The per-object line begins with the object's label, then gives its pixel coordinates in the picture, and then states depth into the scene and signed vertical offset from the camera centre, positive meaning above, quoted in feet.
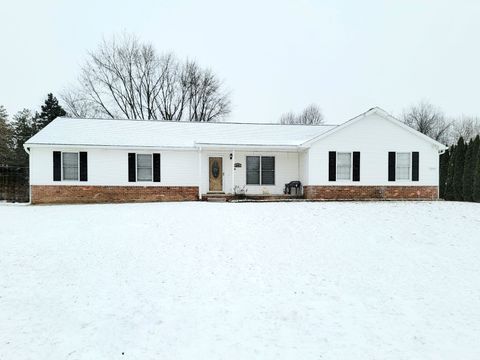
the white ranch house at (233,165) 53.62 +2.34
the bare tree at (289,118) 175.05 +32.16
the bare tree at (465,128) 174.50 +26.61
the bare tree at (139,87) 108.68 +30.76
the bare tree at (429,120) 166.30 +29.38
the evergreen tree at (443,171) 66.28 +1.49
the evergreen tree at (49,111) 104.01 +21.06
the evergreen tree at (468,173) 59.34 +0.97
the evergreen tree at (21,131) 104.83 +15.81
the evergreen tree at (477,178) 57.16 +0.08
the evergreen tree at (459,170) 62.03 +1.58
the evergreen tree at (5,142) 106.00 +12.43
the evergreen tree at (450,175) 64.08 +0.68
